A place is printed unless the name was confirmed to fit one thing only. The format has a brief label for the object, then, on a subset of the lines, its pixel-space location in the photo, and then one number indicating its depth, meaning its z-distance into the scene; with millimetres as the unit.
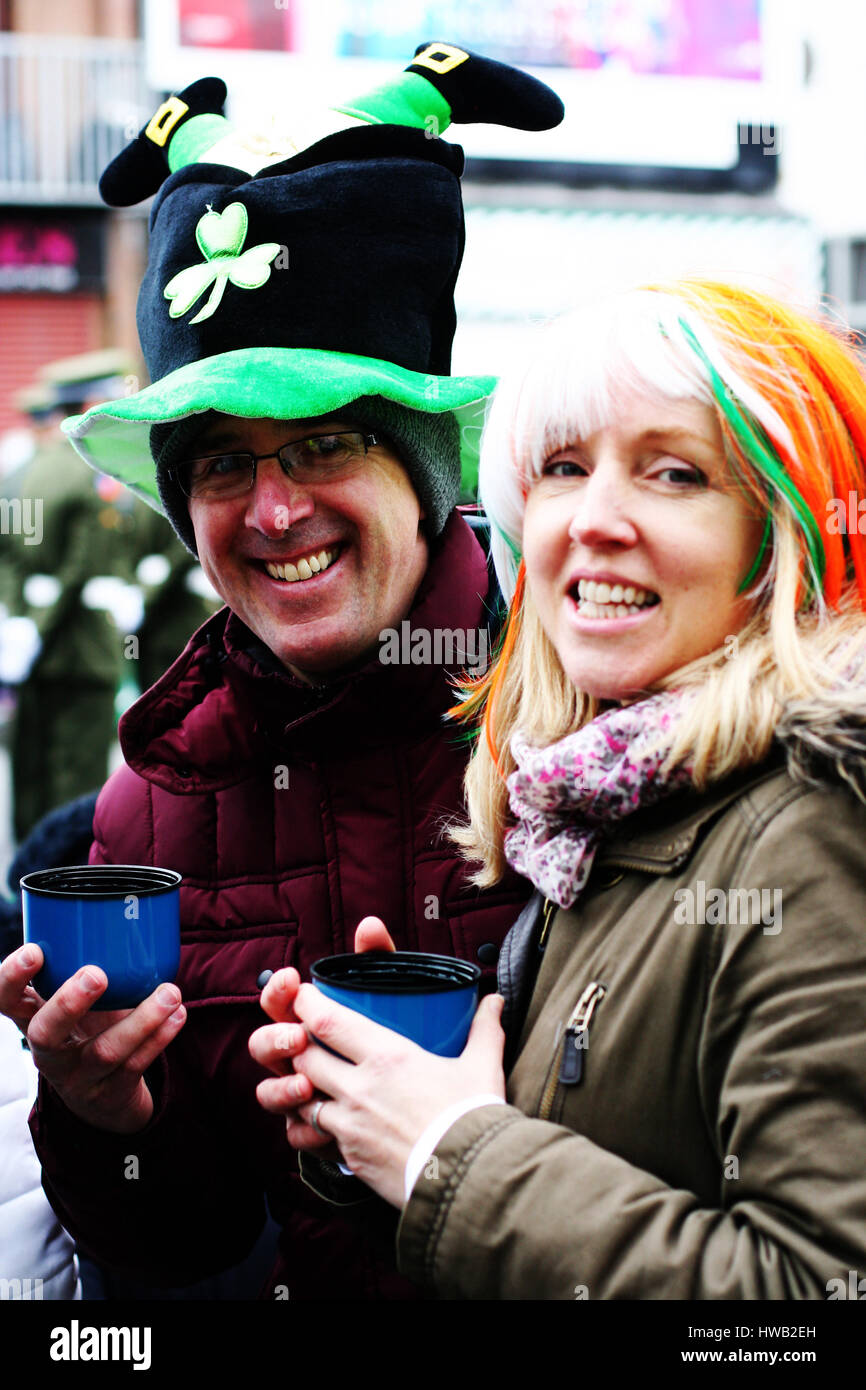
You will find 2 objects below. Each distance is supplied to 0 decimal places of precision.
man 2384
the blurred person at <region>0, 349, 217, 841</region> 6367
